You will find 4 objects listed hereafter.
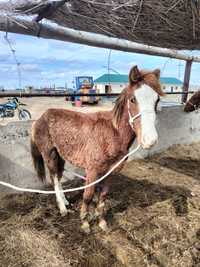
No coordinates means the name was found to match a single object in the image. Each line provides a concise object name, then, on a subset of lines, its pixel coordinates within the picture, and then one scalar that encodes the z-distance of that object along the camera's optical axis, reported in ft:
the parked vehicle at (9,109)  17.72
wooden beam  4.47
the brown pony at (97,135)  4.82
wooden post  12.48
